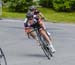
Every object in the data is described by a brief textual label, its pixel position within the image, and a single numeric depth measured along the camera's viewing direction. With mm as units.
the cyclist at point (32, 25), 13938
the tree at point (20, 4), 40806
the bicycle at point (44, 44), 14121
